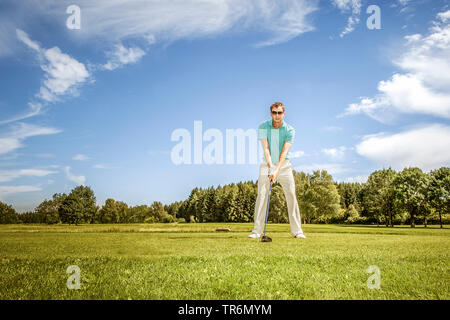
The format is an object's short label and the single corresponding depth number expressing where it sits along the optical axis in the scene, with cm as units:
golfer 1025
